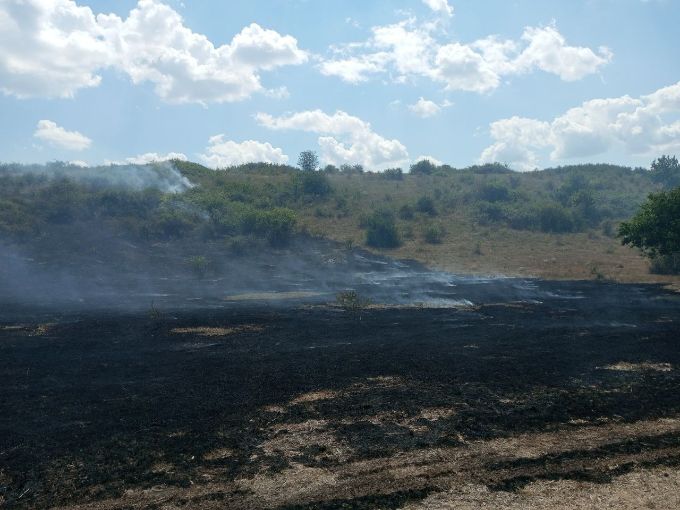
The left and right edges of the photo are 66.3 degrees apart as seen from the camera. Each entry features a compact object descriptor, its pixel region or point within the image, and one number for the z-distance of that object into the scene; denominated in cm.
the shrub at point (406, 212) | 5751
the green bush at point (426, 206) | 5966
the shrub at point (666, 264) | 3528
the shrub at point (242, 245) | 4075
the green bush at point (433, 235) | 4966
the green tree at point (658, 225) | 2877
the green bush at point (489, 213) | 5803
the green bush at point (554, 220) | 5700
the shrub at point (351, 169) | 8375
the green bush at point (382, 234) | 4778
